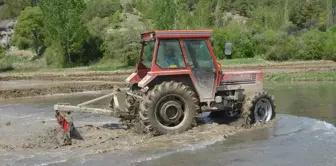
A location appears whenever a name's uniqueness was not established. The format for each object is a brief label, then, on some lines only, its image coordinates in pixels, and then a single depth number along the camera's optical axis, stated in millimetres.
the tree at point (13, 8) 79981
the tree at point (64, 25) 49156
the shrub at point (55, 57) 51781
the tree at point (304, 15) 73438
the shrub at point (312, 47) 41750
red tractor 9969
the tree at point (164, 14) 47250
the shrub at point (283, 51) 43094
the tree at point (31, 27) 60094
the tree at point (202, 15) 55812
